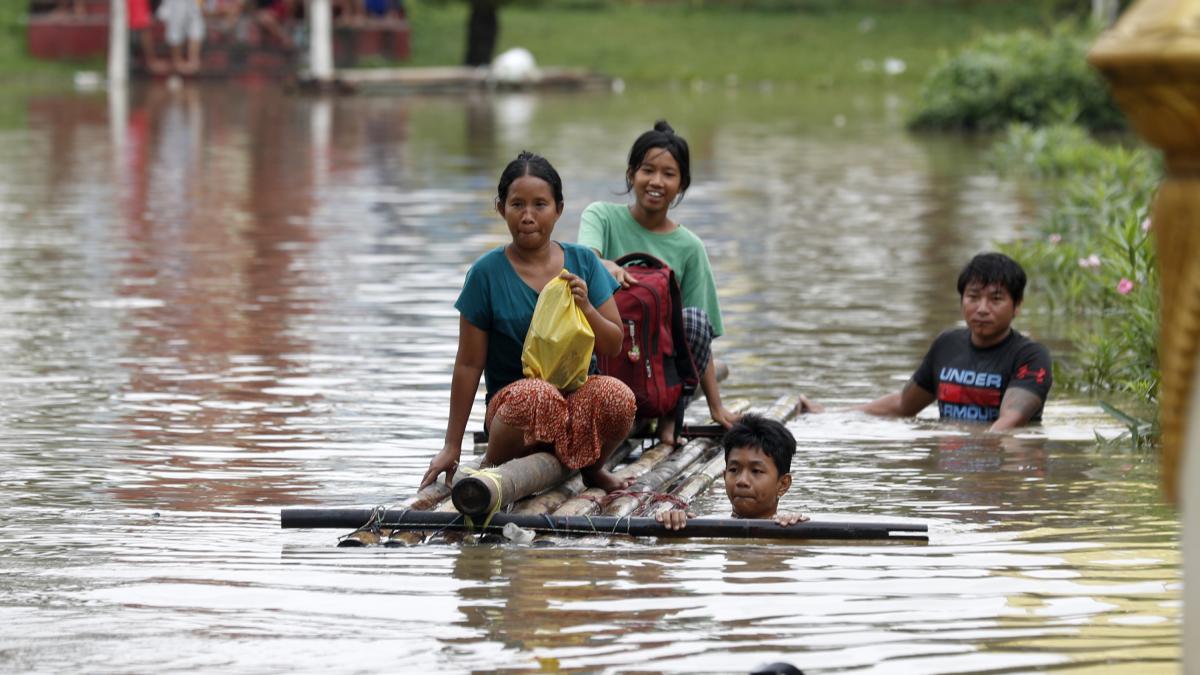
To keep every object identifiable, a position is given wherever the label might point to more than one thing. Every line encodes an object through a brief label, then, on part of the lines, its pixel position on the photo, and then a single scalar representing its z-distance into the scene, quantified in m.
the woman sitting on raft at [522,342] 12.91
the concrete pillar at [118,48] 70.87
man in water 15.97
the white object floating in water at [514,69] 71.62
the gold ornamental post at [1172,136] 6.13
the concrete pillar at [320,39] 70.69
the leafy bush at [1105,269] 17.03
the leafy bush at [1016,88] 52.72
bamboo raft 11.75
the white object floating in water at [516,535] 11.81
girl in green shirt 15.05
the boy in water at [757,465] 12.45
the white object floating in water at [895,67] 74.44
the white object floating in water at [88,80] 69.81
